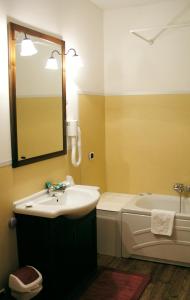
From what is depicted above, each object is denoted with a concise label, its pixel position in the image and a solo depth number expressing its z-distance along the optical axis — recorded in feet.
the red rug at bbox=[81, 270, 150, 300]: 9.52
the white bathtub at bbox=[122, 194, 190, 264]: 11.02
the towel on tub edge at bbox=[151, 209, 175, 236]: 11.04
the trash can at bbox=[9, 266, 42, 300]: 8.04
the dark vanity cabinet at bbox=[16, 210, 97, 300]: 8.63
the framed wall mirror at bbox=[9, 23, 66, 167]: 8.86
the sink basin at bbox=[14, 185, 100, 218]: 8.54
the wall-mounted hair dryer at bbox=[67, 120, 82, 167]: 11.18
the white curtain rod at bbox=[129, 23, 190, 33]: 11.28
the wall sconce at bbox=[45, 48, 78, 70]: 10.18
